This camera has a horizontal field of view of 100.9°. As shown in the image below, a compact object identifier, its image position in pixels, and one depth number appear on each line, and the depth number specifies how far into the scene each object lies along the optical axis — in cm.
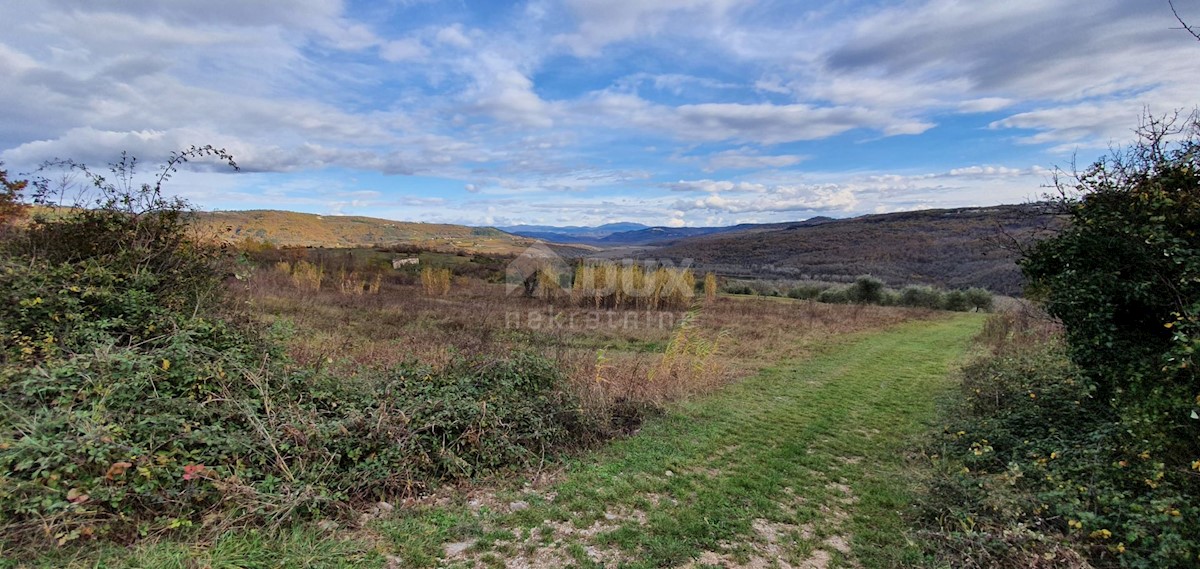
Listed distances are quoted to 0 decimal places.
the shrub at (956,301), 2870
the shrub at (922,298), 2897
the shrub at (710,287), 2606
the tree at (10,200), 601
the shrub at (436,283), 2360
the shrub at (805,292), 3121
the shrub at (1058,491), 283
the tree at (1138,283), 333
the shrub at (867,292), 3005
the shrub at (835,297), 3053
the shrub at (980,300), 2838
